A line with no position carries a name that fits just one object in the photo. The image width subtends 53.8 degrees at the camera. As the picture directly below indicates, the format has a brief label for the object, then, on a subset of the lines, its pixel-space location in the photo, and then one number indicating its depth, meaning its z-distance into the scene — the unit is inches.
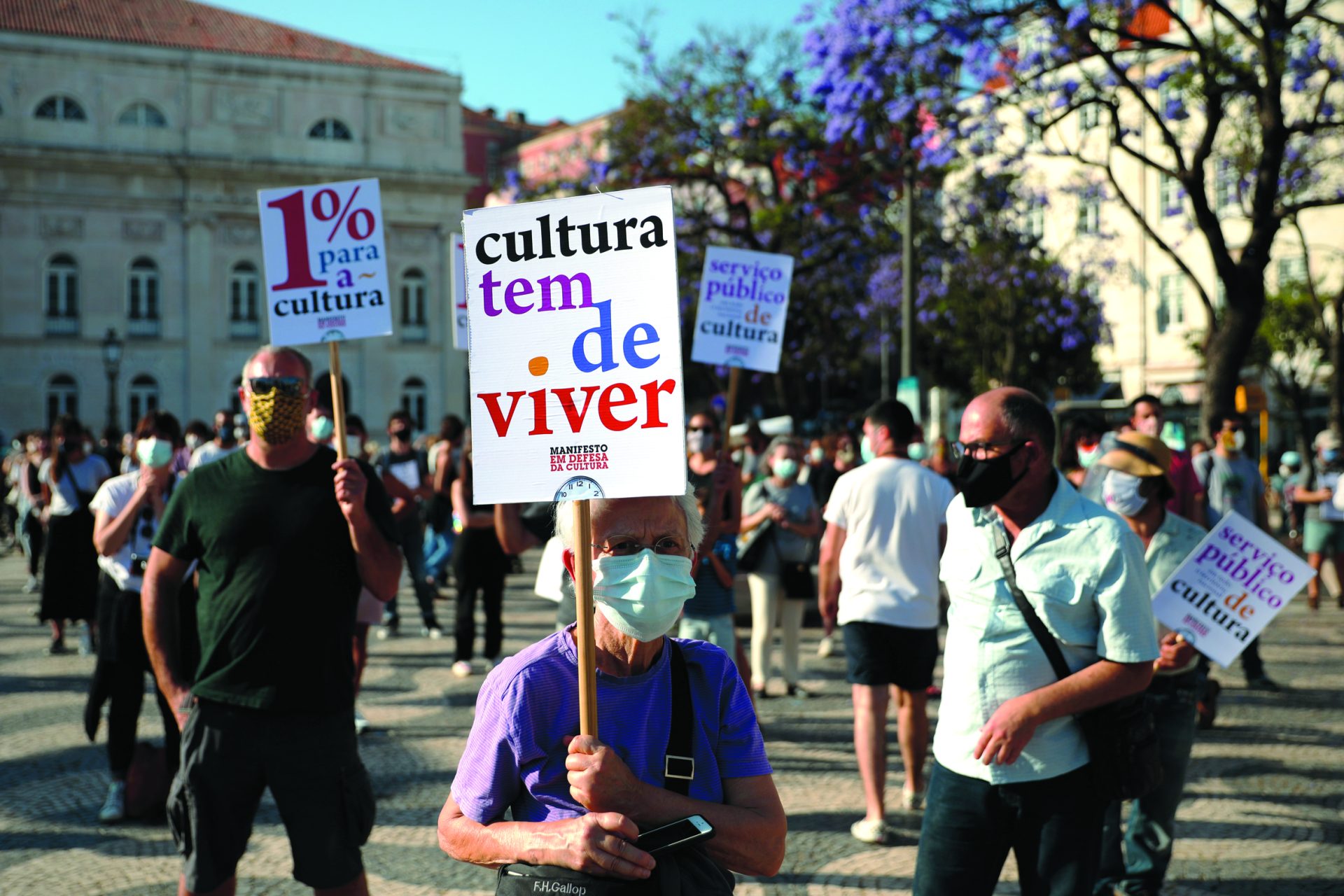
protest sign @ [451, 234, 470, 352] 301.7
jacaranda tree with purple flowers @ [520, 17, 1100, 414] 812.0
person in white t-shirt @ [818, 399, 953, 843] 236.5
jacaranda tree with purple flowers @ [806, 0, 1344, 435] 474.3
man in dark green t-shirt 148.2
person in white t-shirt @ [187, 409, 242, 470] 423.2
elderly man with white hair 89.7
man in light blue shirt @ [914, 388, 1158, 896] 137.8
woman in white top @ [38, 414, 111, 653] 391.5
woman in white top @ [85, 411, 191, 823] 237.9
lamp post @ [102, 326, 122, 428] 1230.3
